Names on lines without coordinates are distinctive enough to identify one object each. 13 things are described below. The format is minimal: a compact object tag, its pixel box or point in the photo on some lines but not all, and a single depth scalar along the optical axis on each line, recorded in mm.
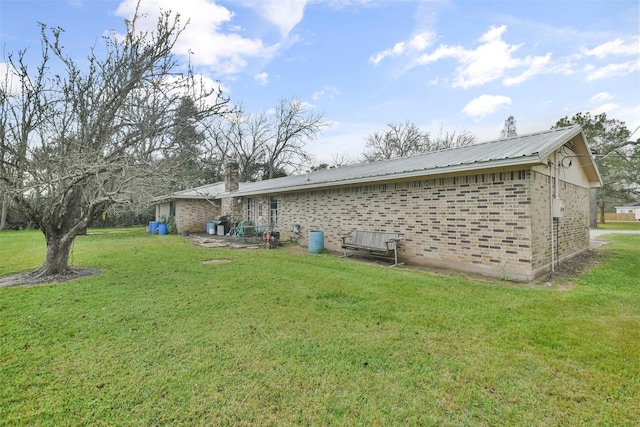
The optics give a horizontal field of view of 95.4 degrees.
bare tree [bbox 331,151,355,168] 34625
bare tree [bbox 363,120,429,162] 30344
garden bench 8156
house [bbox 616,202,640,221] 44119
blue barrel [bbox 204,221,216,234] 17569
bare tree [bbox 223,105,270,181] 32094
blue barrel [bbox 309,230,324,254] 10320
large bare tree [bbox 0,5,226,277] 5441
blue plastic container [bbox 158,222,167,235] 18359
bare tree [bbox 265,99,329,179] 31281
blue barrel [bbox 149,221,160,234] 19305
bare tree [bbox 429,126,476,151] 29938
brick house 6207
